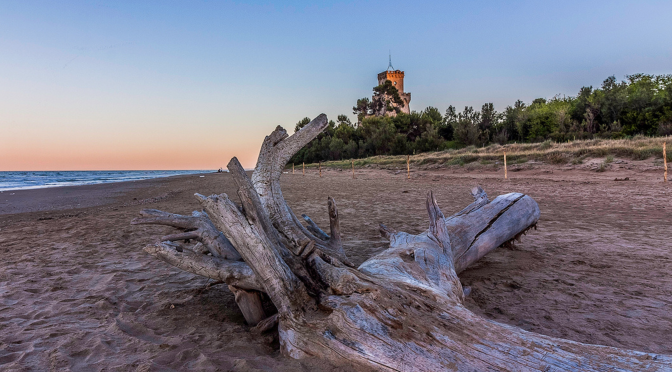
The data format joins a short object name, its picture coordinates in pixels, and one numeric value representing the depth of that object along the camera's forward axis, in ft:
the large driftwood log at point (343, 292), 5.78
